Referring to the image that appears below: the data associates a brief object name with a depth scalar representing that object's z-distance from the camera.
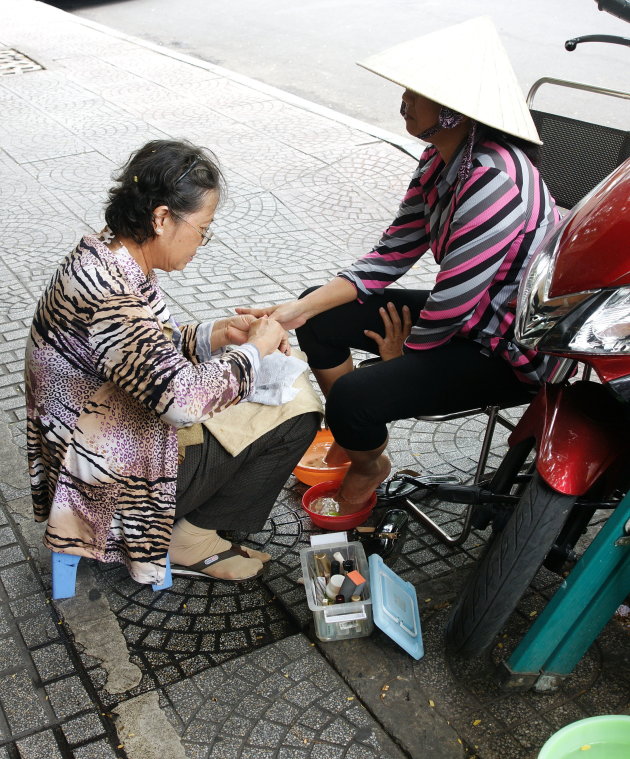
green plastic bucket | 1.72
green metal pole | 2.00
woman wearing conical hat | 2.35
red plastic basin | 2.80
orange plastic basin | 3.09
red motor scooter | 1.84
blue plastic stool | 2.46
